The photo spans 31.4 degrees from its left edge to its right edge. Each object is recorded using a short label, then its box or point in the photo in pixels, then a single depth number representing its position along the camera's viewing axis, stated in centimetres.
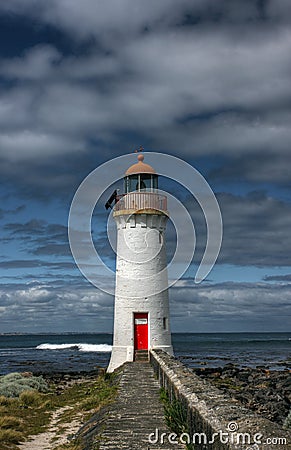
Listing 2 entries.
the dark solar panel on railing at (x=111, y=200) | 1889
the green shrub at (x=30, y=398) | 1658
